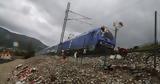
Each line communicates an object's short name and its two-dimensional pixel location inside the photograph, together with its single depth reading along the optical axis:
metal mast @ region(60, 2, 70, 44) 13.11
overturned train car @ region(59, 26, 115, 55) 9.42
